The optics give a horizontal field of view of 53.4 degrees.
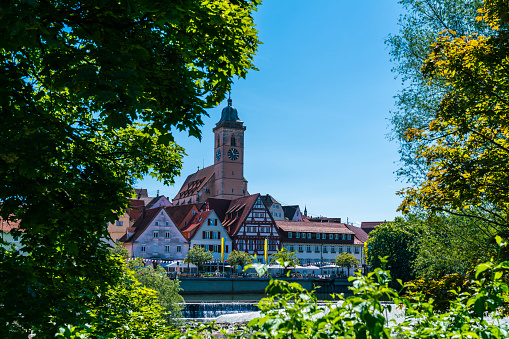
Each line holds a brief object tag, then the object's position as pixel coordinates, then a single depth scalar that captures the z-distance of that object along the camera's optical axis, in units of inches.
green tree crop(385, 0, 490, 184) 664.4
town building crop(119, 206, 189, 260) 2672.2
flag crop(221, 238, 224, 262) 2689.5
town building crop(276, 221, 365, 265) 3223.4
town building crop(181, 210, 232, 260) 2930.6
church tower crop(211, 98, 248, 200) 4564.5
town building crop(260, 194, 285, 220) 4060.0
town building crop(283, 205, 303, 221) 4286.4
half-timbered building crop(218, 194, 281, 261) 3061.0
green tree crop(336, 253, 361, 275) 3068.4
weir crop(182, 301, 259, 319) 1614.2
